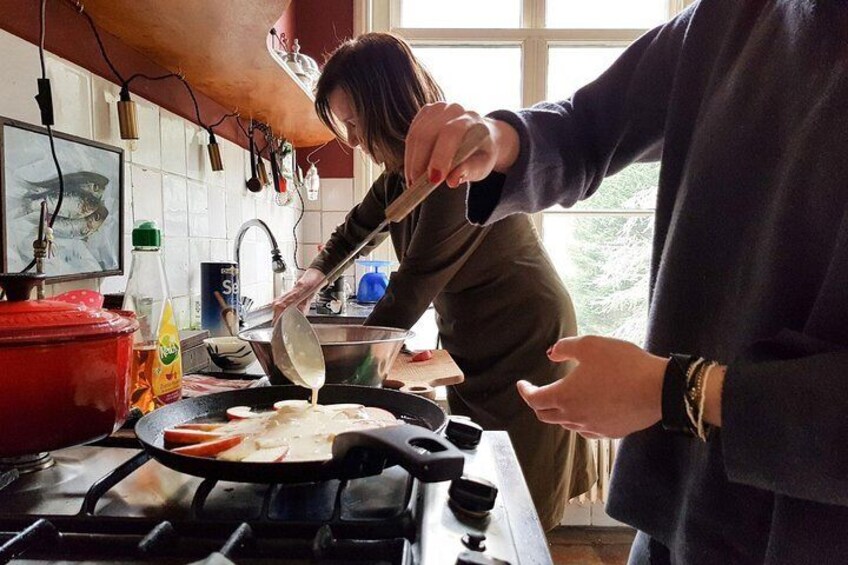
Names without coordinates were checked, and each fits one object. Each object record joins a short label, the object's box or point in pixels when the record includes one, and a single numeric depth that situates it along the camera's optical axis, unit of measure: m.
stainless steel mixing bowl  0.89
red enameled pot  0.56
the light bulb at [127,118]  1.06
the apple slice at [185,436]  0.64
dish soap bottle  0.82
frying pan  0.45
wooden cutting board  1.13
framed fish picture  0.82
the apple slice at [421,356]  1.34
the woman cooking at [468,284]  1.25
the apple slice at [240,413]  0.76
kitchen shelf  1.05
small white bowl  1.14
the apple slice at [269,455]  0.59
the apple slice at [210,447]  0.59
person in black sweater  0.41
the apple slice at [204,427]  0.69
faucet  1.75
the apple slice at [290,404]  0.76
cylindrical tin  1.38
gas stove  0.45
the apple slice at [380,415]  0.74
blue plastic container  2.32
